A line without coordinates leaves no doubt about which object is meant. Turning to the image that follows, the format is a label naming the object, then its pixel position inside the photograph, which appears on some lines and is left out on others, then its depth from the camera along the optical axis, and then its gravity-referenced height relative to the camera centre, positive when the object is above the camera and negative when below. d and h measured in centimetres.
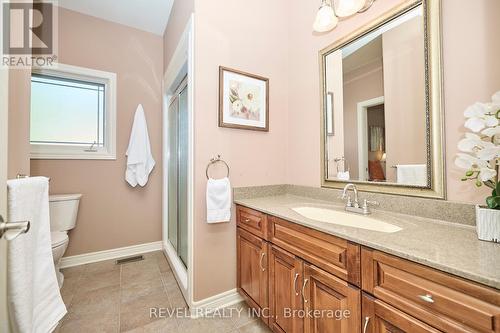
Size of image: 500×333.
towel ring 158 +7
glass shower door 201 +0
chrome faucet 123 -22
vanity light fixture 132 +104
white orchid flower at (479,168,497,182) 76 -2
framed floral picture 163 +56
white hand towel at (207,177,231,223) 152 -22
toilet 194 -43
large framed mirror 106 +38
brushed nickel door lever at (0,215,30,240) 54 -15
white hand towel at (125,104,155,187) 248 +20
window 226 +65
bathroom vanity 58 -39
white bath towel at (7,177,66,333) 77 -39
